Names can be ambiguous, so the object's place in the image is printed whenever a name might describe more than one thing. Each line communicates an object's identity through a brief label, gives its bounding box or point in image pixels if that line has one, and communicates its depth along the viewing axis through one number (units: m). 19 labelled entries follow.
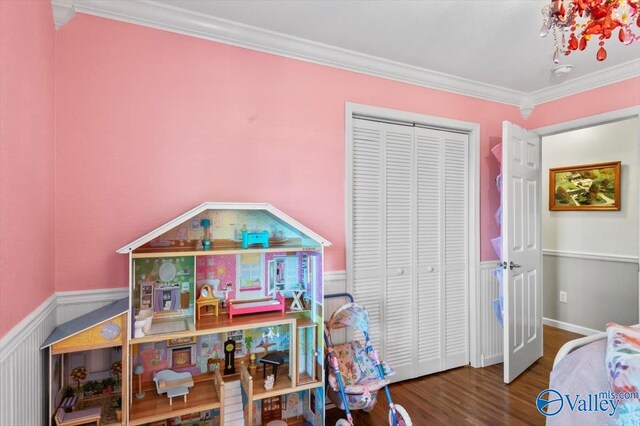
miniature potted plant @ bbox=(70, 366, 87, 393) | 1.84
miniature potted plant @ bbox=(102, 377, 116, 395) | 1.88
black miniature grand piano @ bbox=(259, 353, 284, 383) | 2.04
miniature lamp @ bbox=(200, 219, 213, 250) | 2.04
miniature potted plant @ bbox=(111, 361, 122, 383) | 1.90
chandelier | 1.34
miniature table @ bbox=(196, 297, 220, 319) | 2.01
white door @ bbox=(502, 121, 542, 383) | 2.89
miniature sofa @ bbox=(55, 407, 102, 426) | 1.60
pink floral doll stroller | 2.07
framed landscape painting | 3.83
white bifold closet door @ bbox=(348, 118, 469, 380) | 2.76
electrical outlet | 4.26
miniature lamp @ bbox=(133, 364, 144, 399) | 1.88
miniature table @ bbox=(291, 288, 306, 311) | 2.19
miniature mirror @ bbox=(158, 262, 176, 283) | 2.00
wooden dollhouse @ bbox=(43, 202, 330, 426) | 1.84
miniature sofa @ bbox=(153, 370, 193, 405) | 1.84
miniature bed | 2.03
